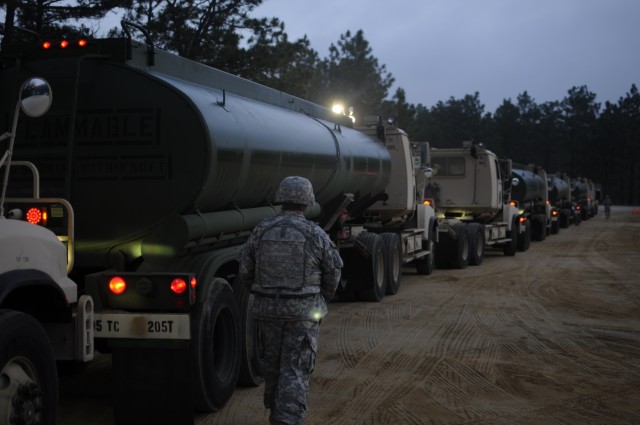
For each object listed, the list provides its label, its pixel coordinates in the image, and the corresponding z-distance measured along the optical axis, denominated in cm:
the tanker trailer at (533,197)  2766
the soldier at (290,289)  521
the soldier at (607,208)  5531
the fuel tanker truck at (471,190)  2127
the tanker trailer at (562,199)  3734
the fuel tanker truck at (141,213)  573
